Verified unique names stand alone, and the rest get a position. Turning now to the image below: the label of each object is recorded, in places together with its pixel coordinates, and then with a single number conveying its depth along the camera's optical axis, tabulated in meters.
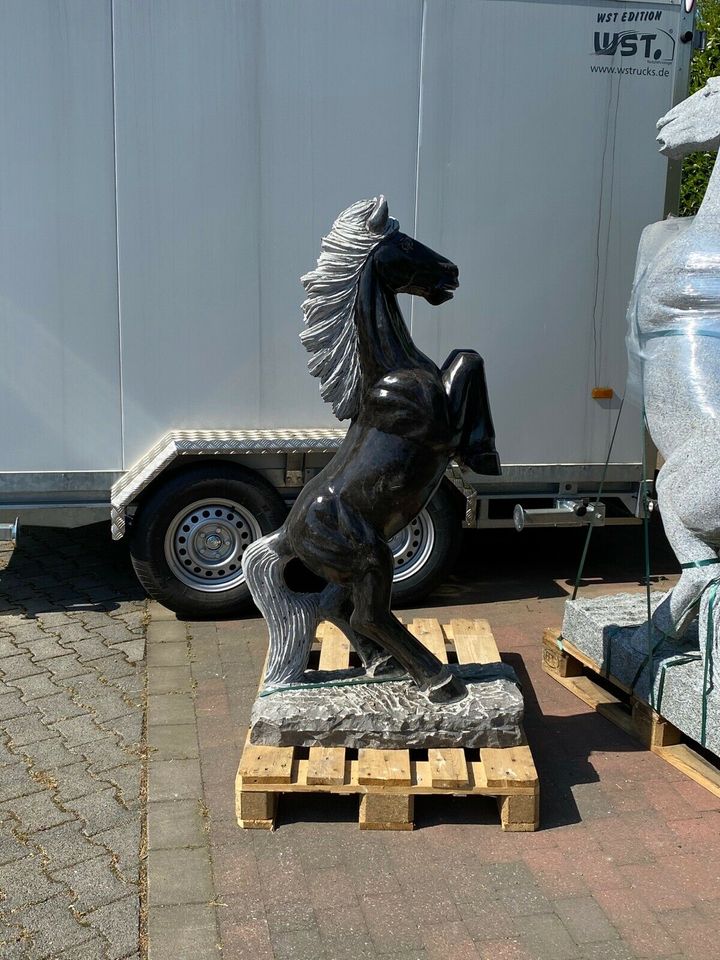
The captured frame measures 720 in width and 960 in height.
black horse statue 3.76
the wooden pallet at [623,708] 4.16
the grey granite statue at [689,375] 4.09
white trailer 5.54
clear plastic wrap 4.37
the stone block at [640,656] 4.08
